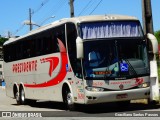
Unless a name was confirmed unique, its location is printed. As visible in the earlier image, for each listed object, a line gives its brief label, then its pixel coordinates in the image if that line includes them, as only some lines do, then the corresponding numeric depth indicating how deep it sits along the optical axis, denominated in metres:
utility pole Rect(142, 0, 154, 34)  17.55
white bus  14.38
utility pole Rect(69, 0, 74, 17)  30.59
